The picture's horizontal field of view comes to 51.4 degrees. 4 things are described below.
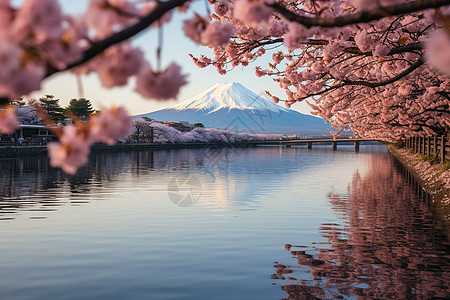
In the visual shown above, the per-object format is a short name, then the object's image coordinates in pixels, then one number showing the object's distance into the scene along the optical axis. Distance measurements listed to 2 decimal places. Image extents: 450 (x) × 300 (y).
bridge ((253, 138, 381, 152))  124.56
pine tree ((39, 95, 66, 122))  90.70
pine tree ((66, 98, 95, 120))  95.12
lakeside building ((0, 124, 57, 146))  61.53
